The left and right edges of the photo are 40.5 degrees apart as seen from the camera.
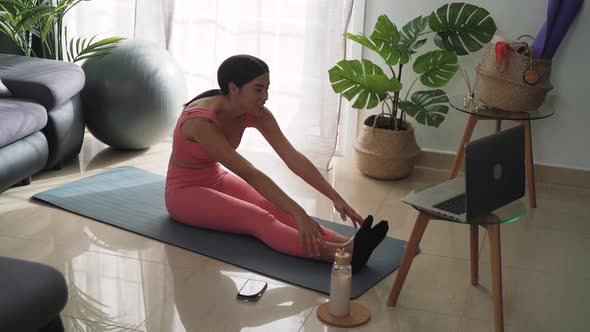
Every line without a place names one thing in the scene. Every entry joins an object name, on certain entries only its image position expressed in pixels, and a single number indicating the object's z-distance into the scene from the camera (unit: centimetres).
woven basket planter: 425
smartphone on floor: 288
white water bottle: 270
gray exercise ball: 428
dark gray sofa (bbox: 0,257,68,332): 211
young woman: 304
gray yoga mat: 310
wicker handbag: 378
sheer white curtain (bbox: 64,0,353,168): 438
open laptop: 250
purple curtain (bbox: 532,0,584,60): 387
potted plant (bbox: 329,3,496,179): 404
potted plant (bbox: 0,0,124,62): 436
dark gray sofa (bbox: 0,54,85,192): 367
